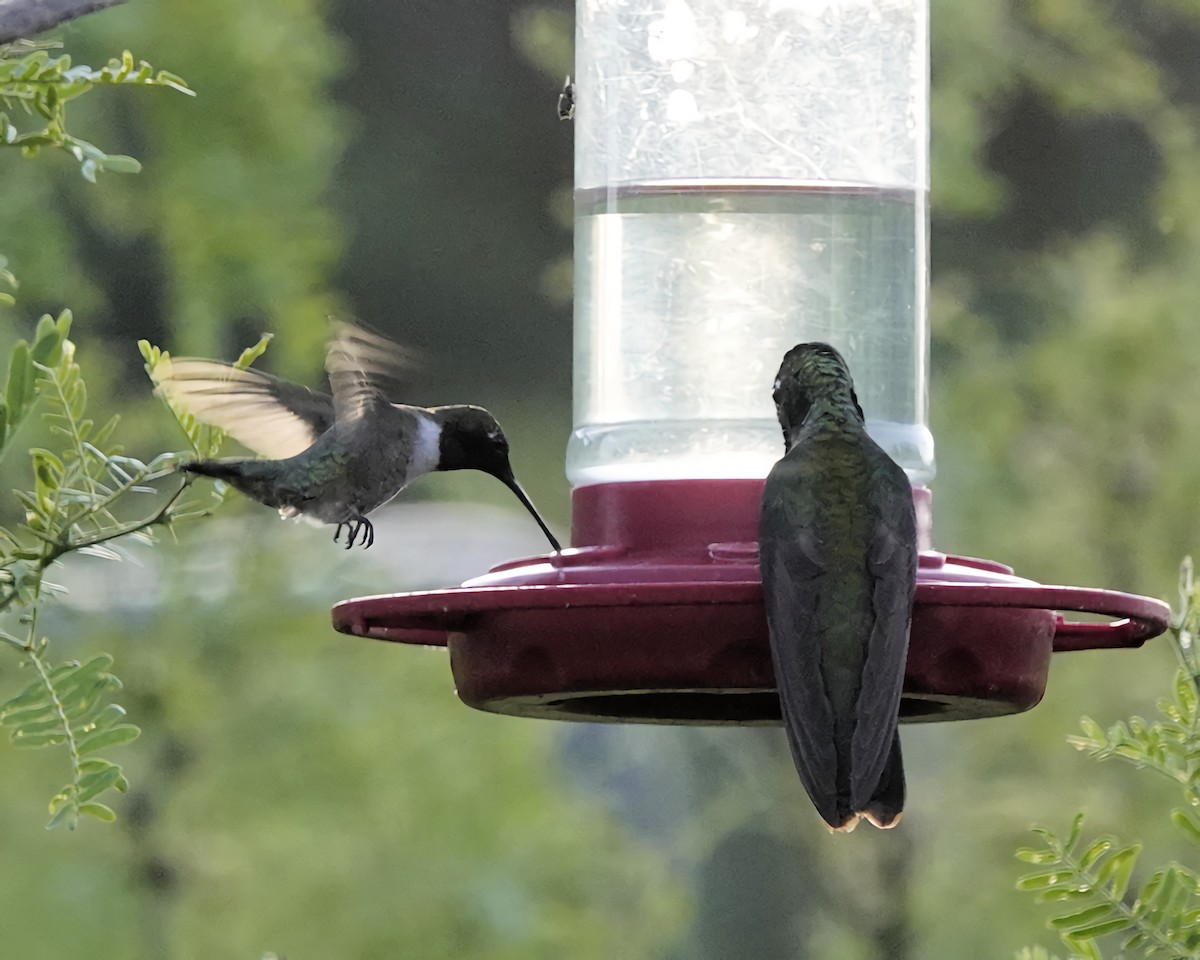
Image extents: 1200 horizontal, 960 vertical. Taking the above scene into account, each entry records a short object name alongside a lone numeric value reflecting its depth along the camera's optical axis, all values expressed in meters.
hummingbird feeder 5.32
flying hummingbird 6.37
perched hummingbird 4.40
